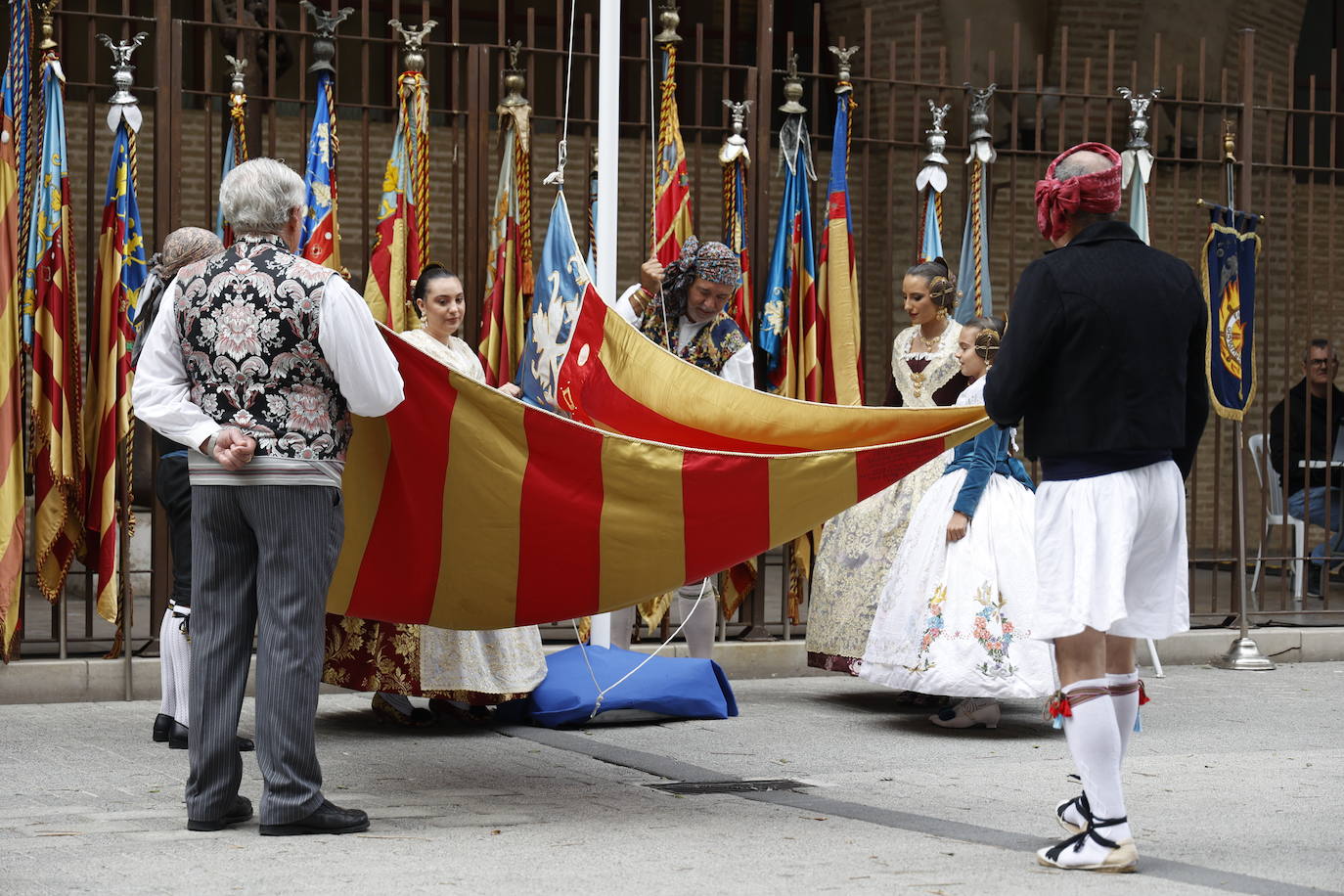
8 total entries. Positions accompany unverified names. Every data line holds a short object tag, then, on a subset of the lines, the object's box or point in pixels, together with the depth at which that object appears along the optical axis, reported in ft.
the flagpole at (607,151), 22.54
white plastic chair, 35.65
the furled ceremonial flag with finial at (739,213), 25.85
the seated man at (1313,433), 30.96
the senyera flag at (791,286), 26.17
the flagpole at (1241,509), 28.27
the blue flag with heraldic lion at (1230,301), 27.99
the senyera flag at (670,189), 25.58
